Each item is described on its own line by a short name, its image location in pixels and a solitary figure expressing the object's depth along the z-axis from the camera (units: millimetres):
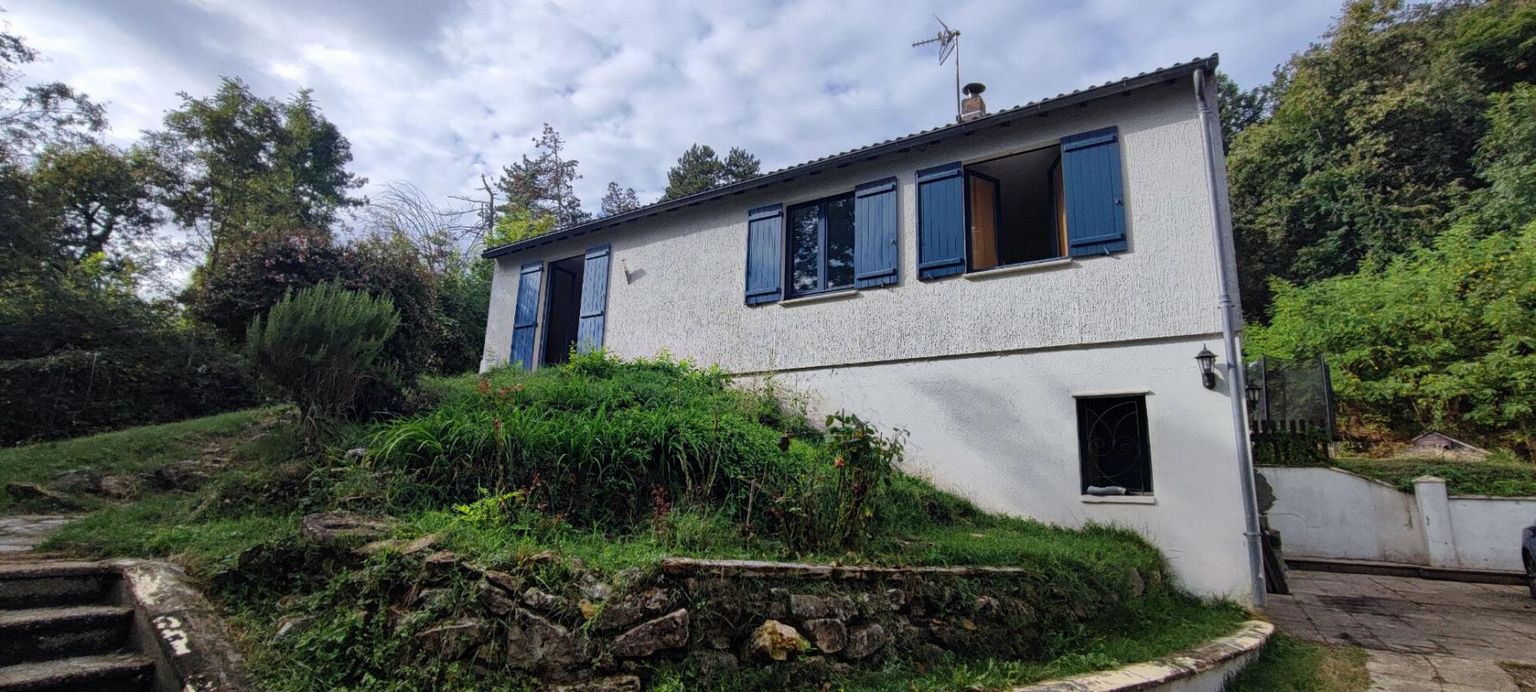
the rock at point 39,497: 5094
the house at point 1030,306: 5699
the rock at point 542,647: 2686
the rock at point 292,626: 2816
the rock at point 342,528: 3299
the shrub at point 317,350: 5383
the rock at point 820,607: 3211
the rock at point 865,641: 3277
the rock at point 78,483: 5398
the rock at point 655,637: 2758
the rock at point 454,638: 2711
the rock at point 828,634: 3184
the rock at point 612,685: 2637
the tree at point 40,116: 13805
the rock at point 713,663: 2869
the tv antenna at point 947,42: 9828
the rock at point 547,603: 2828
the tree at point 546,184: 25906
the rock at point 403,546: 3111
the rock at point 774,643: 3000
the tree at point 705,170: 28078
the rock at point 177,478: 5469
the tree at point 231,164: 18359
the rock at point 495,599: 2830
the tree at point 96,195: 16188
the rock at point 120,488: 5281
